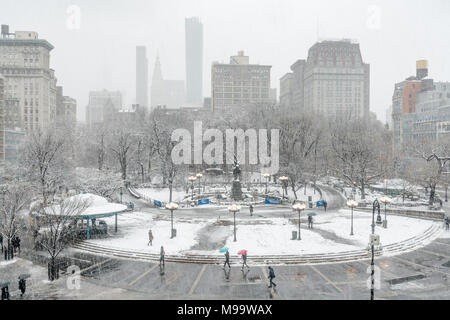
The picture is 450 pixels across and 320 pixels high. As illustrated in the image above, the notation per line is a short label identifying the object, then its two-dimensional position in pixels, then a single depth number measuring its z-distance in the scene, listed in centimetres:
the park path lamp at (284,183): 4943
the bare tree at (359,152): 4950
